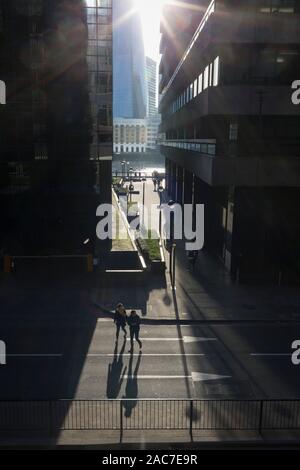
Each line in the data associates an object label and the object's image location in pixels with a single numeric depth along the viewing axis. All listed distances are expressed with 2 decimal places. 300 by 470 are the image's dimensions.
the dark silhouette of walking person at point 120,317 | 14.85
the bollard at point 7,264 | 21.38
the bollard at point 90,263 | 21.16
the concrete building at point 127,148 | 192.50
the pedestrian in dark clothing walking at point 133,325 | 14.36
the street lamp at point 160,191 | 53.29
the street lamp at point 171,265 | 20.81
